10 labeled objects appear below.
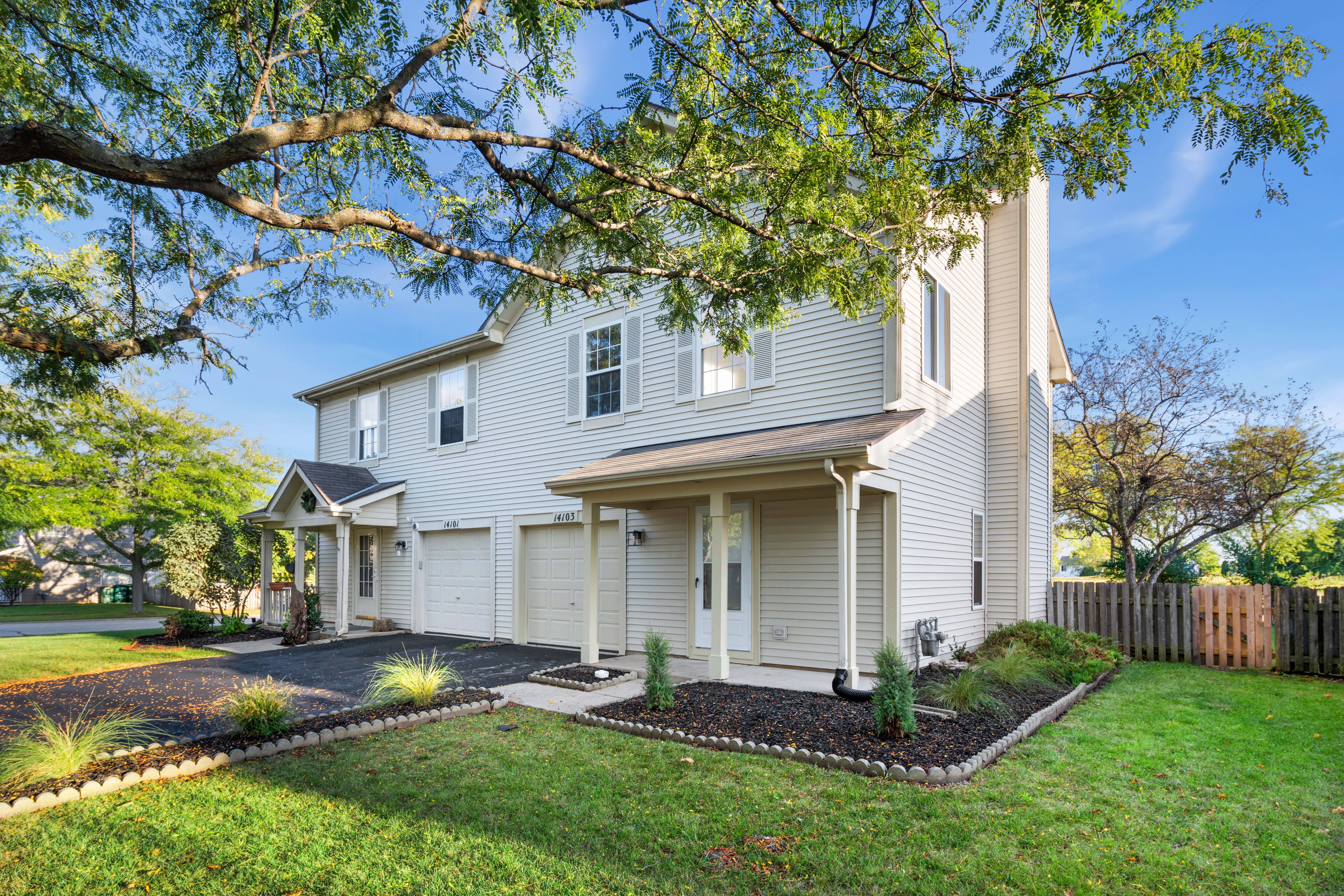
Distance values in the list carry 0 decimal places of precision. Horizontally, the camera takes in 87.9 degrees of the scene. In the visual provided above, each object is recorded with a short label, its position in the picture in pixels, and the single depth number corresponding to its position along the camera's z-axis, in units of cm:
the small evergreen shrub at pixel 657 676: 699
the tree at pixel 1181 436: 1527
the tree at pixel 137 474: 1880
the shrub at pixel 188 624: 1421
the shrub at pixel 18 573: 2628
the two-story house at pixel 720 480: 879
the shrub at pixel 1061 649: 902
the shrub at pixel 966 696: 671
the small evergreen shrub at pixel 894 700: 574
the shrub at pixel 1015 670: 798
